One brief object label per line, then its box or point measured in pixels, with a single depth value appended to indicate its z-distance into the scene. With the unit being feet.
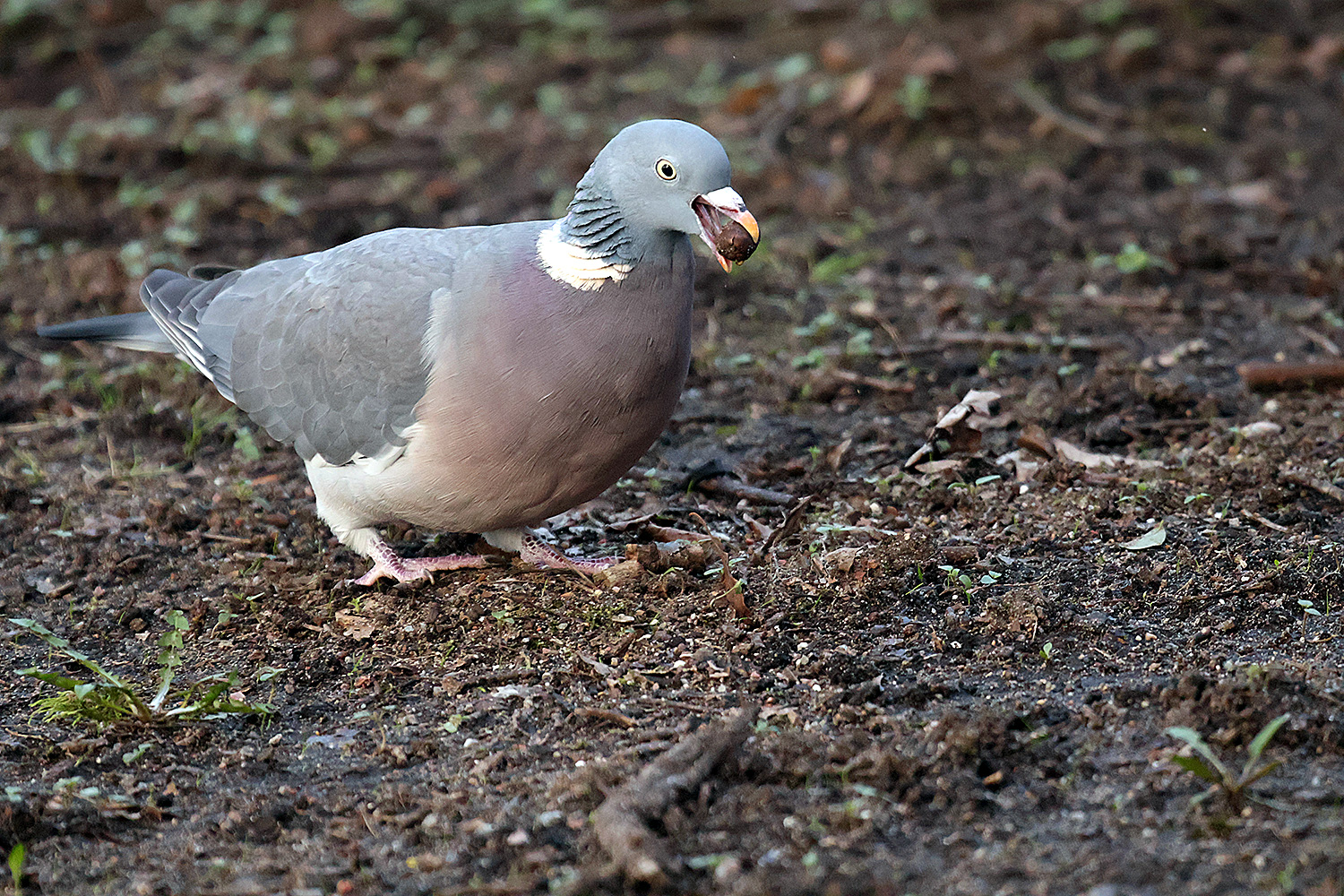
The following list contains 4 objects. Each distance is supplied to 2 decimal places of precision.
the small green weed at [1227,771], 18.10
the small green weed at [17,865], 18.39
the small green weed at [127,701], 22.47
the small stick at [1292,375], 32.68
